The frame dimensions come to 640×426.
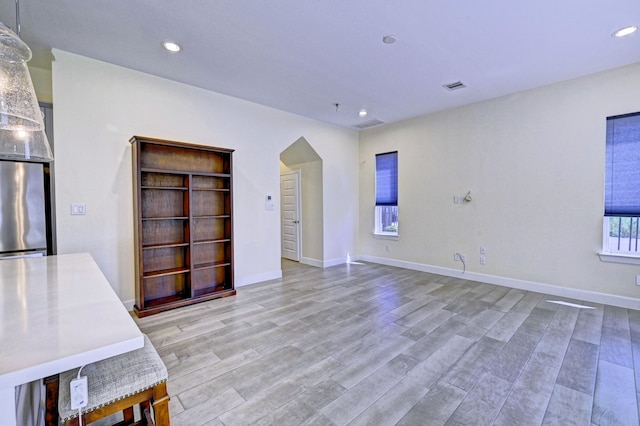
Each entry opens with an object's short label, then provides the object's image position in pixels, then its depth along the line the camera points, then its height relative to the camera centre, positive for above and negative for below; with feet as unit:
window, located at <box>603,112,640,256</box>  11.24 +0.70
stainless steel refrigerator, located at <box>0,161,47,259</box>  9.50 -0.05
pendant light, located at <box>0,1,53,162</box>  4.93 +1.96
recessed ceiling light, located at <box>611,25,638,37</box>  8.84 +5.35
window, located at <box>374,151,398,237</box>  19.10 +0.80
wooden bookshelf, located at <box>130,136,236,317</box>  11.35 -0.69
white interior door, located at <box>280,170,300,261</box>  21.01 -0.56
